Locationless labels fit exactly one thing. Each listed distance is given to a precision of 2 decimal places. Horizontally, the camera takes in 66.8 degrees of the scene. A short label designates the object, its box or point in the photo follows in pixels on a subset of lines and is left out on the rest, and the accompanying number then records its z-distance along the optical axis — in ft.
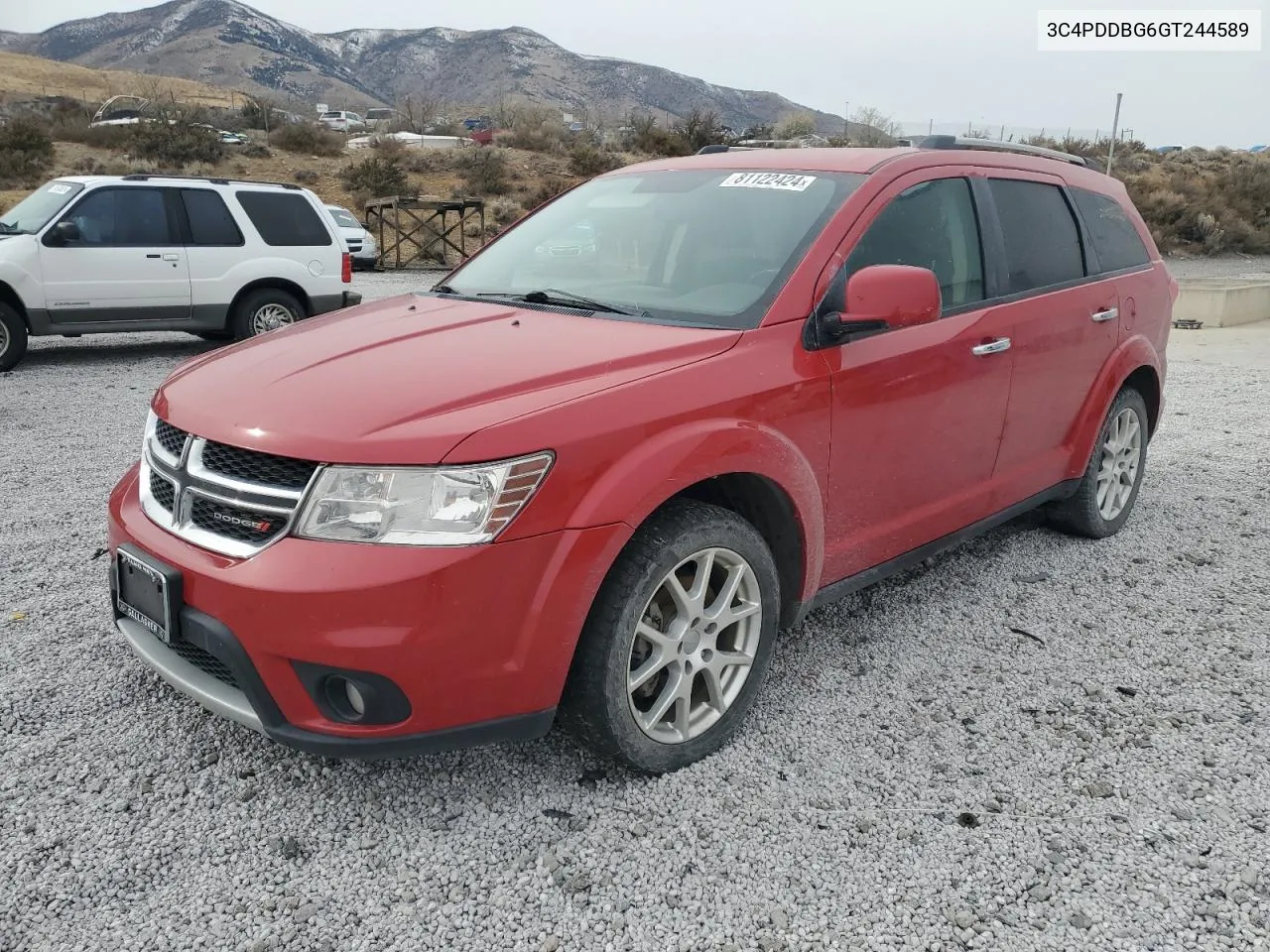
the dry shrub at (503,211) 93.76
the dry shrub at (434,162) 117.91
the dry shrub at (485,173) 109.29
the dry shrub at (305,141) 122.31
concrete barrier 45.50
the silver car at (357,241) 64.49
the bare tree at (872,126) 149.24
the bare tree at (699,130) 126.28
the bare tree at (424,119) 178.84
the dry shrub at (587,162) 122.11
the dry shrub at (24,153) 92.94
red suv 7.33
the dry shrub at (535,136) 135.74
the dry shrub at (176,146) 104.32
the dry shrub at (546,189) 104.64
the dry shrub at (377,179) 102.01
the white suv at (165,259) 30.01
